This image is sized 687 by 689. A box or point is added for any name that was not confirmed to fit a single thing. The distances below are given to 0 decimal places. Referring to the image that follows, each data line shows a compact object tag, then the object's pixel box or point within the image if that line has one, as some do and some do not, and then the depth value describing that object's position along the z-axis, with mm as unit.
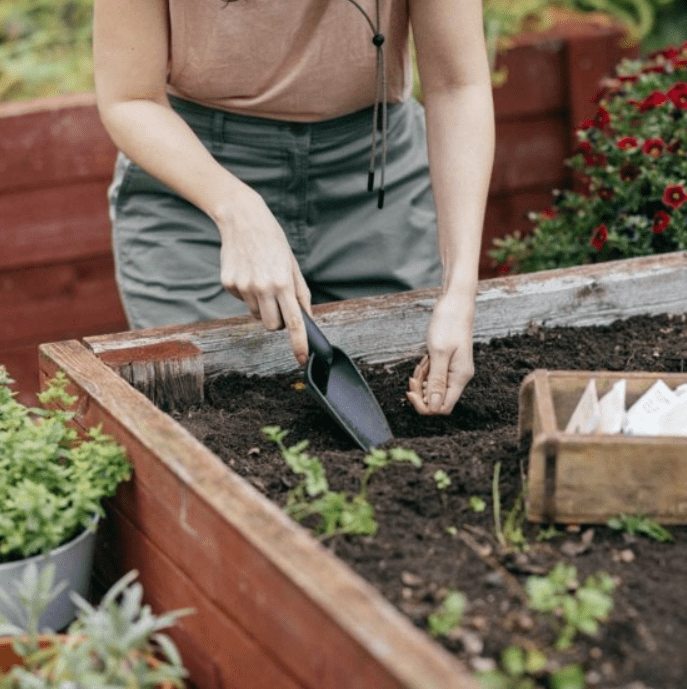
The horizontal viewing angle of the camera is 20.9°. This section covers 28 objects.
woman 2273
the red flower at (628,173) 2919
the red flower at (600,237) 2862
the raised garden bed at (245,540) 1693
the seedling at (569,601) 1760
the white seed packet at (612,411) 2004
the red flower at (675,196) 2788
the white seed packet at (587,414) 1996
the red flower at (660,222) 2810
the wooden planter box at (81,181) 3414
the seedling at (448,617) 1769
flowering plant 2867
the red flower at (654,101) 2922
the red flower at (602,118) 2978
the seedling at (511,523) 1946
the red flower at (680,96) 2939
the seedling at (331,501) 1932
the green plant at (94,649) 1775
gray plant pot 1969
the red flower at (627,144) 2919
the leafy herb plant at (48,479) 1962
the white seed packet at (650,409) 2023
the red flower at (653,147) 2868
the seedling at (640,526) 1945
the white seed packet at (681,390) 2061
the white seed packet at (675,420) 2026
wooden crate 1929
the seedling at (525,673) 1688
